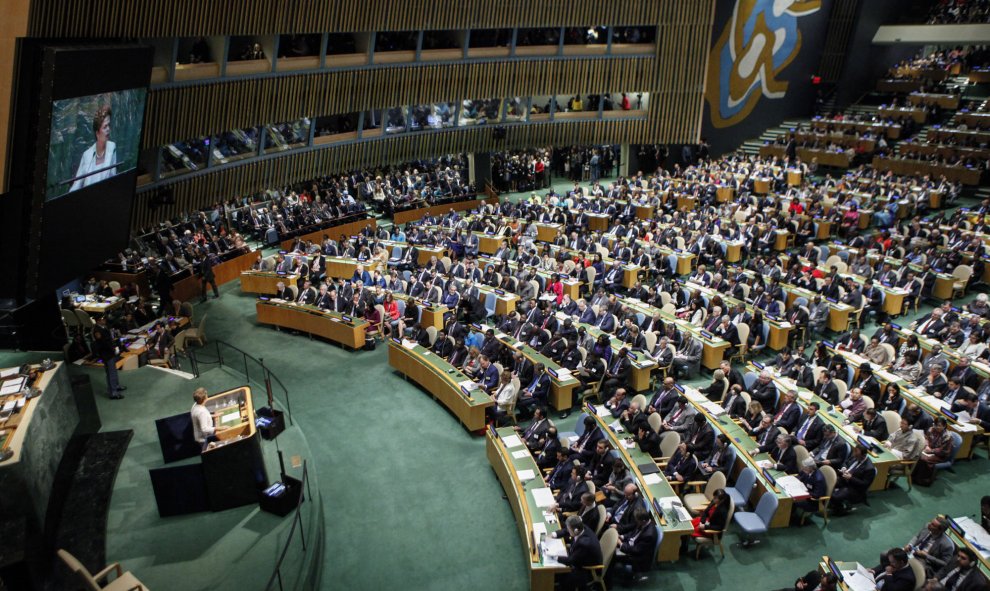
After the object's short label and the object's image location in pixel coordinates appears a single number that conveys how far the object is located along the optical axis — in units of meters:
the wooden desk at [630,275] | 16.69
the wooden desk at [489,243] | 20.44
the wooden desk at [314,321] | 14.56
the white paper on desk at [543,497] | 8.39
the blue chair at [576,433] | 9.97
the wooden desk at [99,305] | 15.80
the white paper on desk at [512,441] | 9.72
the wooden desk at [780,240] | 18.78
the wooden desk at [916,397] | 9.71
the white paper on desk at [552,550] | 7.49
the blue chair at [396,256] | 19.21
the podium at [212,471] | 8.16
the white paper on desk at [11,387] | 8.65
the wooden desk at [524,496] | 7.50
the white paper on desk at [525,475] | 8.88
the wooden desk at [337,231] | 21.33
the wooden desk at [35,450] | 7.21
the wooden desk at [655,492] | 7.97
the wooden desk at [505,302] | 15.24
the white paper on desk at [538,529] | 7.80
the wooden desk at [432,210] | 24.69
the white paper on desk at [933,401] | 10.01
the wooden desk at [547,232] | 20.86
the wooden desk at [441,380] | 11.06
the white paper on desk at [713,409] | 10.16
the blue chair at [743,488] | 8.65
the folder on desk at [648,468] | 8.85
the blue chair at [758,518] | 8.21
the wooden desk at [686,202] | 23.45
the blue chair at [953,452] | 9.32
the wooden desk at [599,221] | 21.88
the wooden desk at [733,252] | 18.00
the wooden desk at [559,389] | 11.52
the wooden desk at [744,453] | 8.52
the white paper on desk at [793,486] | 8.42
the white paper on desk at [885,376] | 10.88
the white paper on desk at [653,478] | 8.68
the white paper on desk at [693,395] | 10.55
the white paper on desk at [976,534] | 7.33
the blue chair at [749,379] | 11.25
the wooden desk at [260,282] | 17.98
